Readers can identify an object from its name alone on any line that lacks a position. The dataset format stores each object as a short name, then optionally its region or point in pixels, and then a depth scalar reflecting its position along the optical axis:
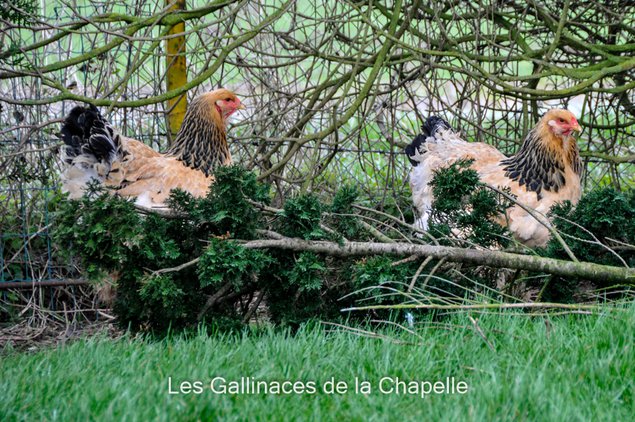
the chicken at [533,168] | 12.14
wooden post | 13.16
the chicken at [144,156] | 11.51
